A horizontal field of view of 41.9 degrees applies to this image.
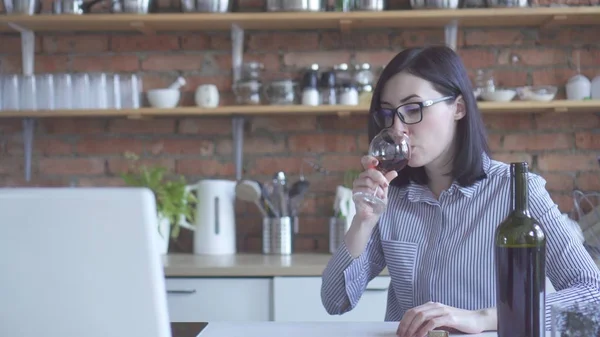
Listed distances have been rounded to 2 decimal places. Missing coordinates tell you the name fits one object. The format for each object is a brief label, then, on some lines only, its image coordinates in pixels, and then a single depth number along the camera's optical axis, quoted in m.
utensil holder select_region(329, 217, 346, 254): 2.98
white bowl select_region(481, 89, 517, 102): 3.01
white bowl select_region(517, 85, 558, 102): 2.99
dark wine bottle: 1.15
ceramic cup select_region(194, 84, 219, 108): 3.12
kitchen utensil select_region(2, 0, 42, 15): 3.09
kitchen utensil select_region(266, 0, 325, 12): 3.00
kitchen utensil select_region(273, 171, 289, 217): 3.03
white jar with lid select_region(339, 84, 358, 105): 3.02
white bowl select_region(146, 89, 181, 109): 3.11
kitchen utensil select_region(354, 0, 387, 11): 3.00
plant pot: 2.97
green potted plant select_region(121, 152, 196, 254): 2.95
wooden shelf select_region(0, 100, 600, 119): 2.95
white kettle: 3.01
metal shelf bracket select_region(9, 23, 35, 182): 3.23
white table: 1.37
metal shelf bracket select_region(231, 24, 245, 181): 3.18
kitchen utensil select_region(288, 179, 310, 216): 3.04
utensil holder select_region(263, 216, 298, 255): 3.00
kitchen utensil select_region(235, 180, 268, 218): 3.01
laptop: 0.80
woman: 1.65
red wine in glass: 1.45
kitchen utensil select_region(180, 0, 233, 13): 3.04
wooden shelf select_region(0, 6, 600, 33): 2.95
